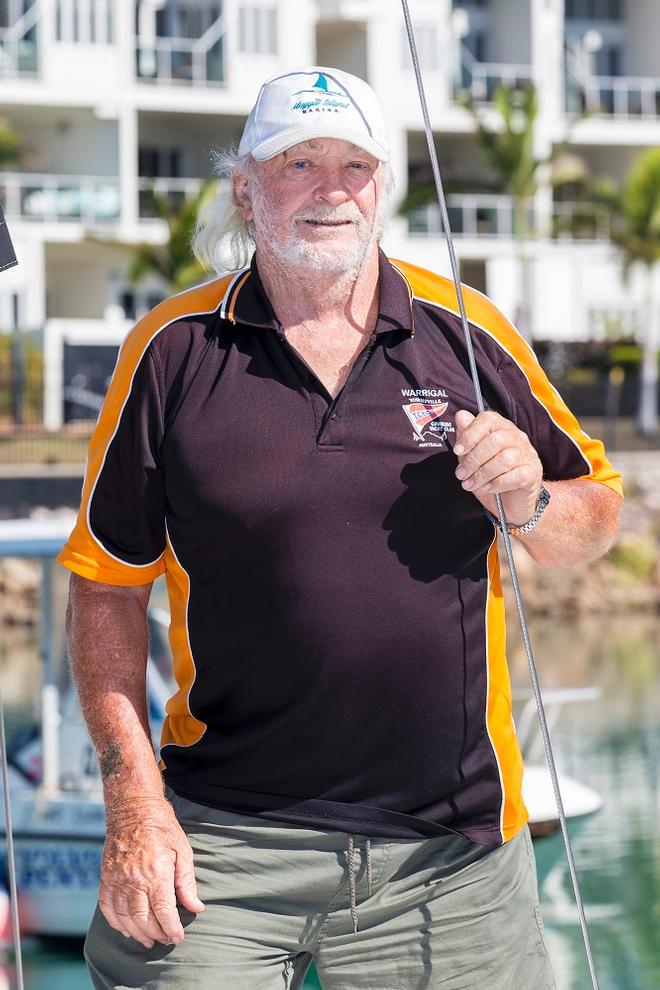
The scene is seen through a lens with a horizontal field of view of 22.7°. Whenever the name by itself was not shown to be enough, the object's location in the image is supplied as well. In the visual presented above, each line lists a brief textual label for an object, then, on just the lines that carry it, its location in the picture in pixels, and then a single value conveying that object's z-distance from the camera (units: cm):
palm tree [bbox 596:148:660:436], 3237
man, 259
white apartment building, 3406
